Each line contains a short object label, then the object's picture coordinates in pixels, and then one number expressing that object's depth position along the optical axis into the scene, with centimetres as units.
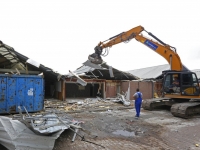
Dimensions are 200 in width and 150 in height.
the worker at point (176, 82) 1135
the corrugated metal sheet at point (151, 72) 2910
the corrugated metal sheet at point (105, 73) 2126
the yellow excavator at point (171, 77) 1065
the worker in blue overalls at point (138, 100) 1021
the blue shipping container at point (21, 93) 1065
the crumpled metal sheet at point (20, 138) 463
